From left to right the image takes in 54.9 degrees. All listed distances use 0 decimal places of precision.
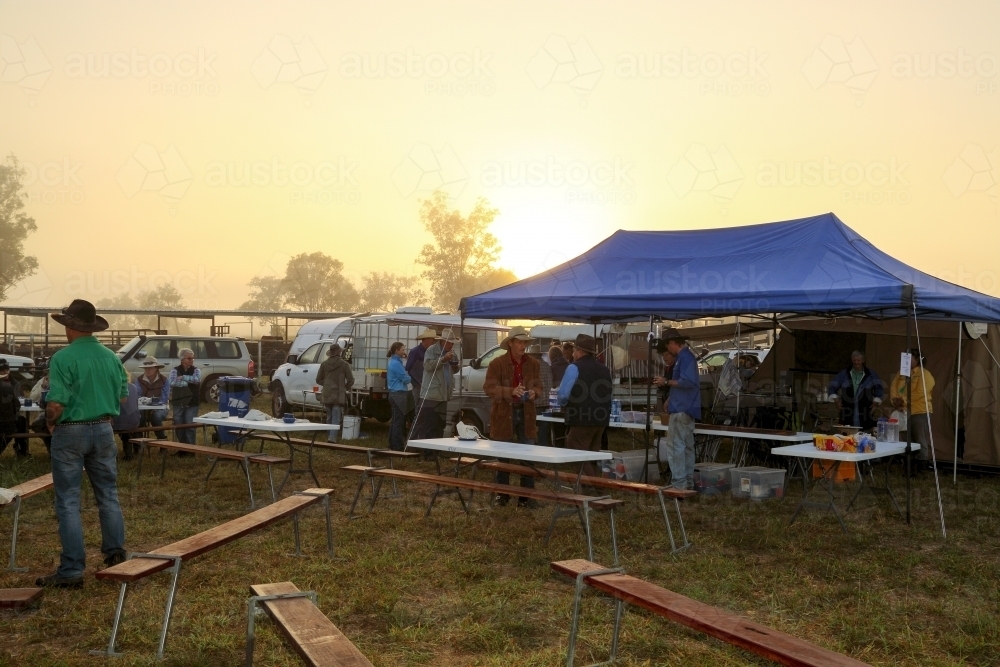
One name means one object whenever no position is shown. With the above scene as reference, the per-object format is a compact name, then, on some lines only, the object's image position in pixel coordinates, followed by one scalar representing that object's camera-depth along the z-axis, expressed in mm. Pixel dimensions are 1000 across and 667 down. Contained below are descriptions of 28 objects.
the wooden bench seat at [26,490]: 6027
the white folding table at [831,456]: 7504
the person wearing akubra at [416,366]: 13250
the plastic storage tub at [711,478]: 9758
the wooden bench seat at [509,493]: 6379
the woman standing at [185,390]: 12438
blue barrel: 13242
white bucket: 14438
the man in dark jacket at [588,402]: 8531
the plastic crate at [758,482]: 9438
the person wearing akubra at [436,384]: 11750
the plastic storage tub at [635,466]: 10406
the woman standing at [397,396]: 12625
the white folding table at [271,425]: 8930
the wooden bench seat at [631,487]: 6943
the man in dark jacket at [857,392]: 11094
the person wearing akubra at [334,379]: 13508
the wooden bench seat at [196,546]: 4414
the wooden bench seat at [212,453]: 8492
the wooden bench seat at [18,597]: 4516
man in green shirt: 5605
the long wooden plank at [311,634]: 3381
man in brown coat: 8516
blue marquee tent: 8320
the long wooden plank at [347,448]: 9609
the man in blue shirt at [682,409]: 9148
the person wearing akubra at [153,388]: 12516
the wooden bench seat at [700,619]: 3432
